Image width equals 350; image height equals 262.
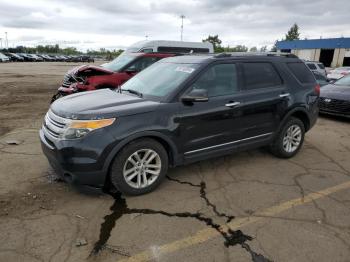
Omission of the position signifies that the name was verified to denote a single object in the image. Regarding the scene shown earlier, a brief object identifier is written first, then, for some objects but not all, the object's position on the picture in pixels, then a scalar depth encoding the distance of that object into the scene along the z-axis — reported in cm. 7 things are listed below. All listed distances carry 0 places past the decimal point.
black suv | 379
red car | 868
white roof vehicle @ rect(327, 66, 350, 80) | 1976
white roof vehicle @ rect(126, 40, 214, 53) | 1386
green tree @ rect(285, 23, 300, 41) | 10499
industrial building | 5397
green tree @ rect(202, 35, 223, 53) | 7281
